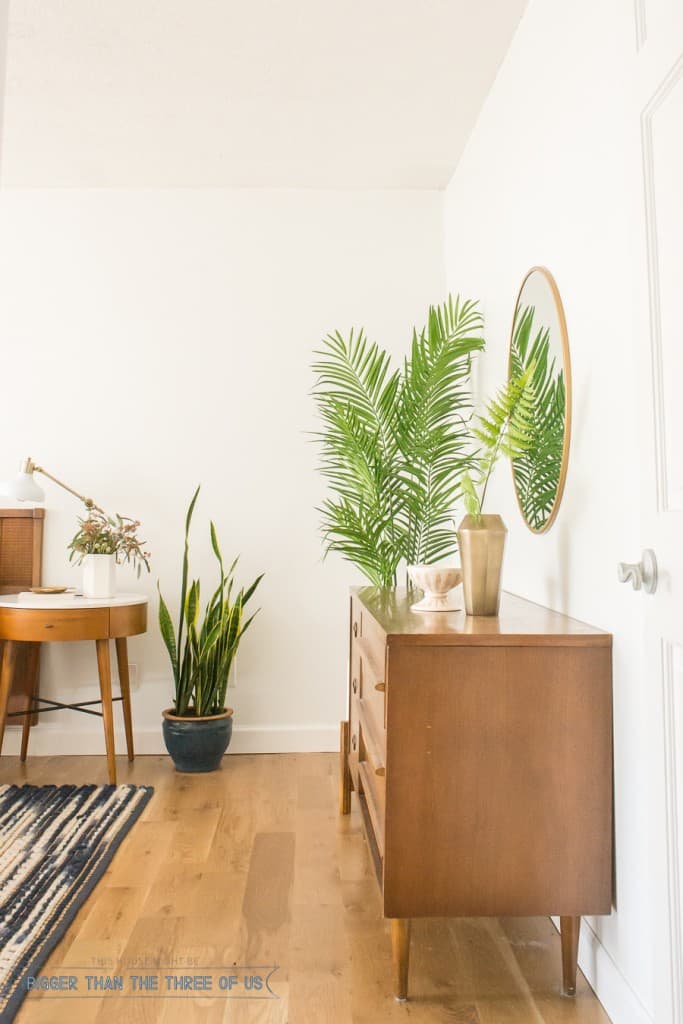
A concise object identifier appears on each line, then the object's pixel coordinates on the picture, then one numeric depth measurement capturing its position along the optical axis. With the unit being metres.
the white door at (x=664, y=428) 1.29
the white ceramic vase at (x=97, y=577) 3.43
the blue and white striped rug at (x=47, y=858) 1.94
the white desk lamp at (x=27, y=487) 3.37
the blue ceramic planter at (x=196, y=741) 3.38
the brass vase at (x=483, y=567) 2.06
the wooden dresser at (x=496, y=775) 1.70
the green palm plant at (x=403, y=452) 2.97
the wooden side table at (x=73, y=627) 3.21
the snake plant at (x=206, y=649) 3.41
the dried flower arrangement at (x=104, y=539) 3.46
